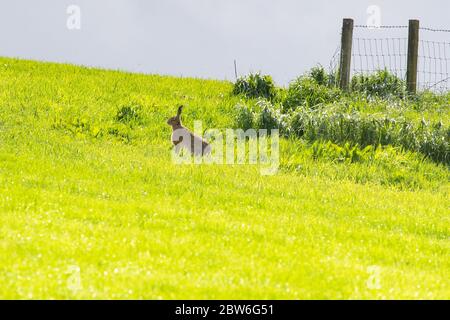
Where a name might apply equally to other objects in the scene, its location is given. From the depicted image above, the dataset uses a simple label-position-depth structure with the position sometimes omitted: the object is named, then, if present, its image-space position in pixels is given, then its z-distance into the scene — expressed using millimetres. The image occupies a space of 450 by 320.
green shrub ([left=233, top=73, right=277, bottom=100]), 20500
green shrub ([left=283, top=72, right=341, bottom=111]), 19438
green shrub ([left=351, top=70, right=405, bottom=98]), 20586
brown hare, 14141
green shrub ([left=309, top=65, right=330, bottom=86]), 20859
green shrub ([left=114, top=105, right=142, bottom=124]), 17297
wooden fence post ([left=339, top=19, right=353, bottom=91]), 20703
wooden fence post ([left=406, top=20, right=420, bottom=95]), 20844
